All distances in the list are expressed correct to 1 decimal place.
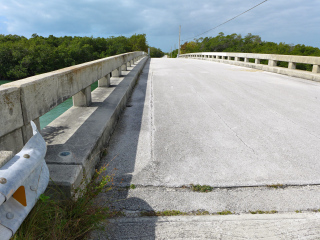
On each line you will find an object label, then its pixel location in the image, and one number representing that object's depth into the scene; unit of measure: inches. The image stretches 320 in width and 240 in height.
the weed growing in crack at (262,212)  94.0
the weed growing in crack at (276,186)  110.2
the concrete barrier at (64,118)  85.4
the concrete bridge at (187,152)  87.5
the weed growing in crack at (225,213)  93.7
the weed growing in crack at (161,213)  92.6
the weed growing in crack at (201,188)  107.3
